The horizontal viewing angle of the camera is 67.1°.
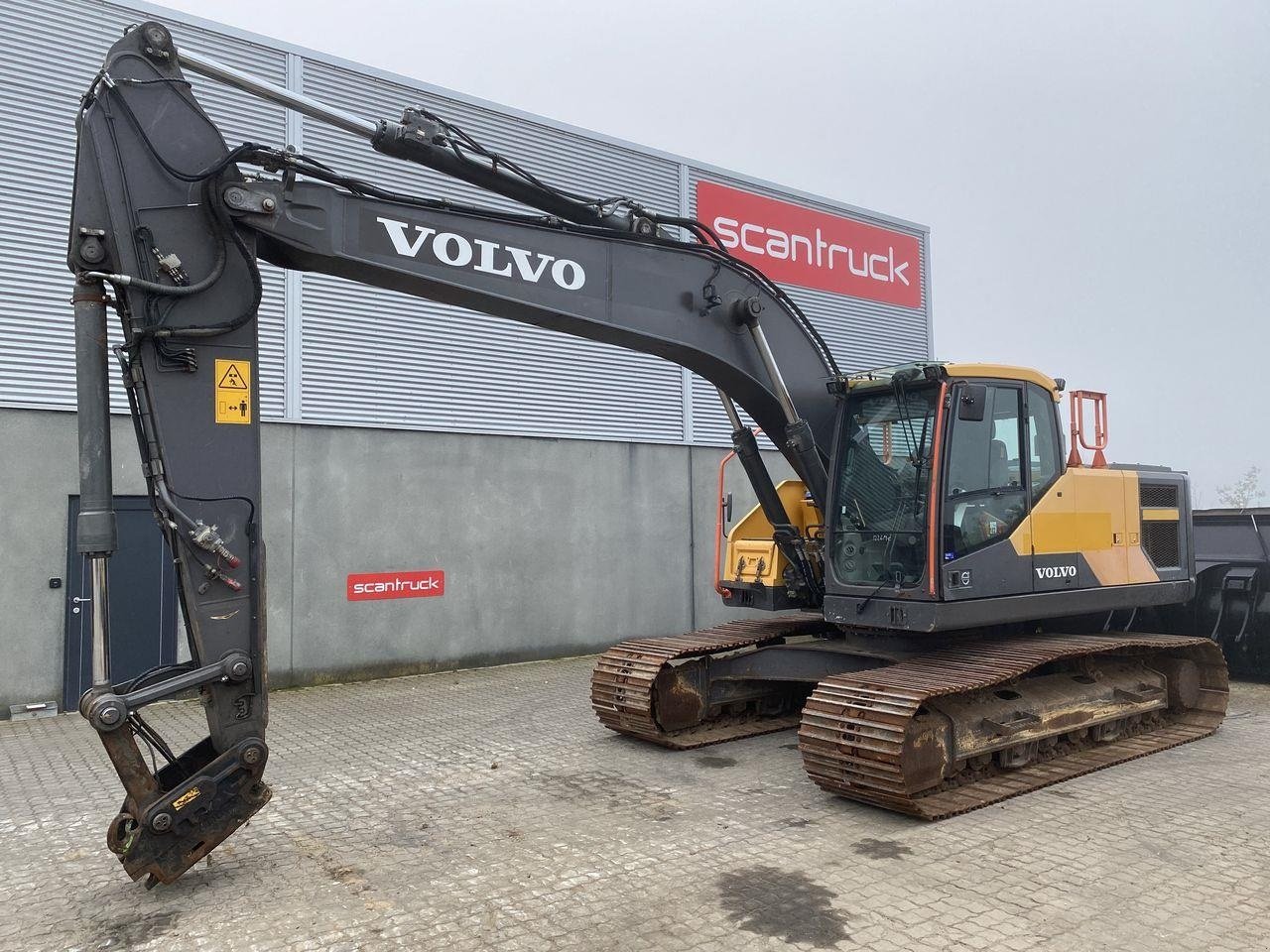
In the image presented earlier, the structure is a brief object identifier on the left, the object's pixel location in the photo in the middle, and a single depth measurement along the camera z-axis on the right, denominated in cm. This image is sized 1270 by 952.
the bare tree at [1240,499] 4684
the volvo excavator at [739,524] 466
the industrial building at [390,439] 949
